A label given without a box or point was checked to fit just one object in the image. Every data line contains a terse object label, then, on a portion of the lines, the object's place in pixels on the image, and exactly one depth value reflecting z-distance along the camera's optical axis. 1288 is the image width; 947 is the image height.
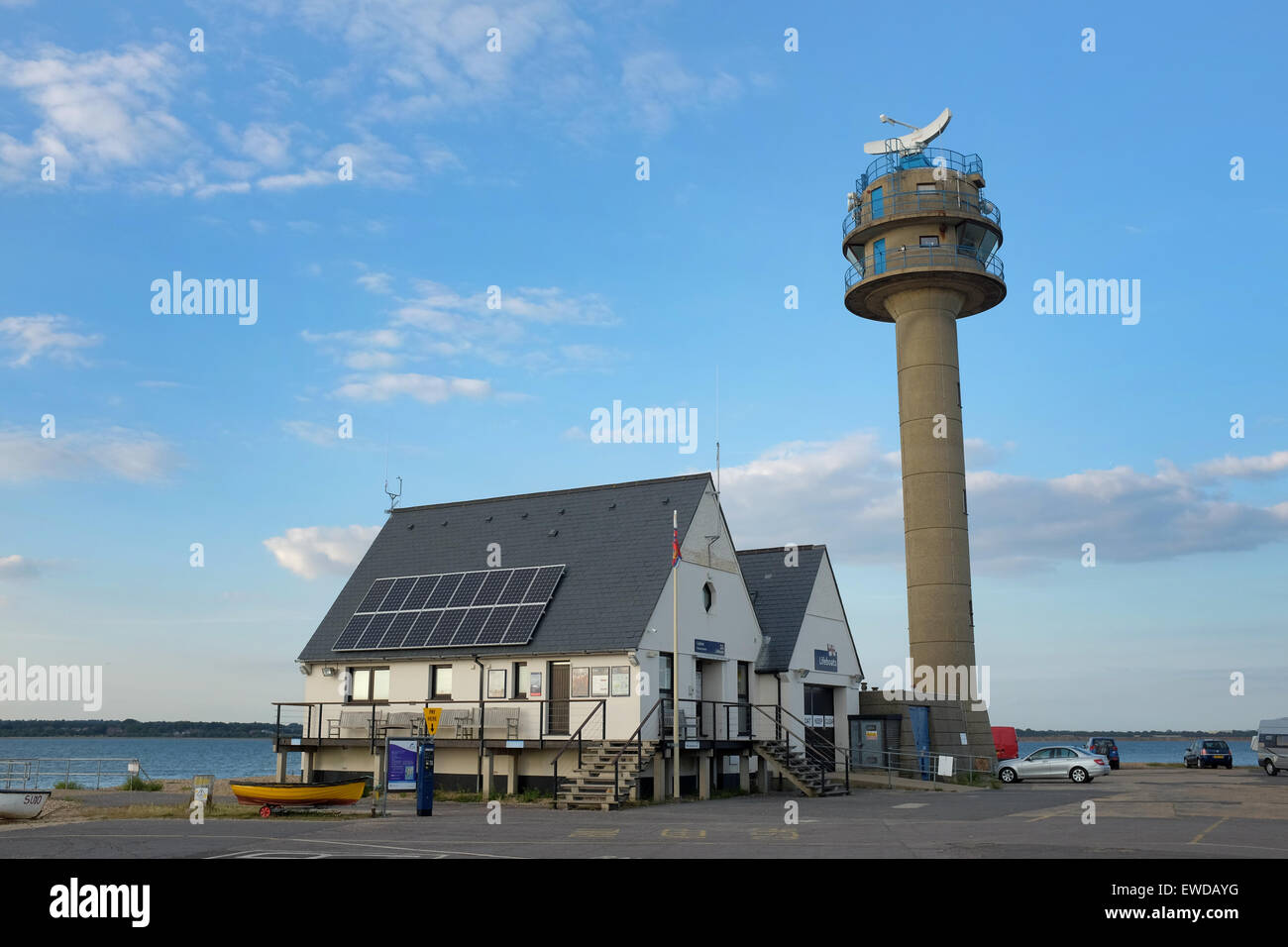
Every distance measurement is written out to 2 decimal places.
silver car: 45.50
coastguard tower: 46.25
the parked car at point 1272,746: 55.90
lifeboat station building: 32.09
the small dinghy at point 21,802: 24.98
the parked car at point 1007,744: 58.19
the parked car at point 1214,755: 65.69
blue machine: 26.42
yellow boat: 26.25
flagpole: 30.88
